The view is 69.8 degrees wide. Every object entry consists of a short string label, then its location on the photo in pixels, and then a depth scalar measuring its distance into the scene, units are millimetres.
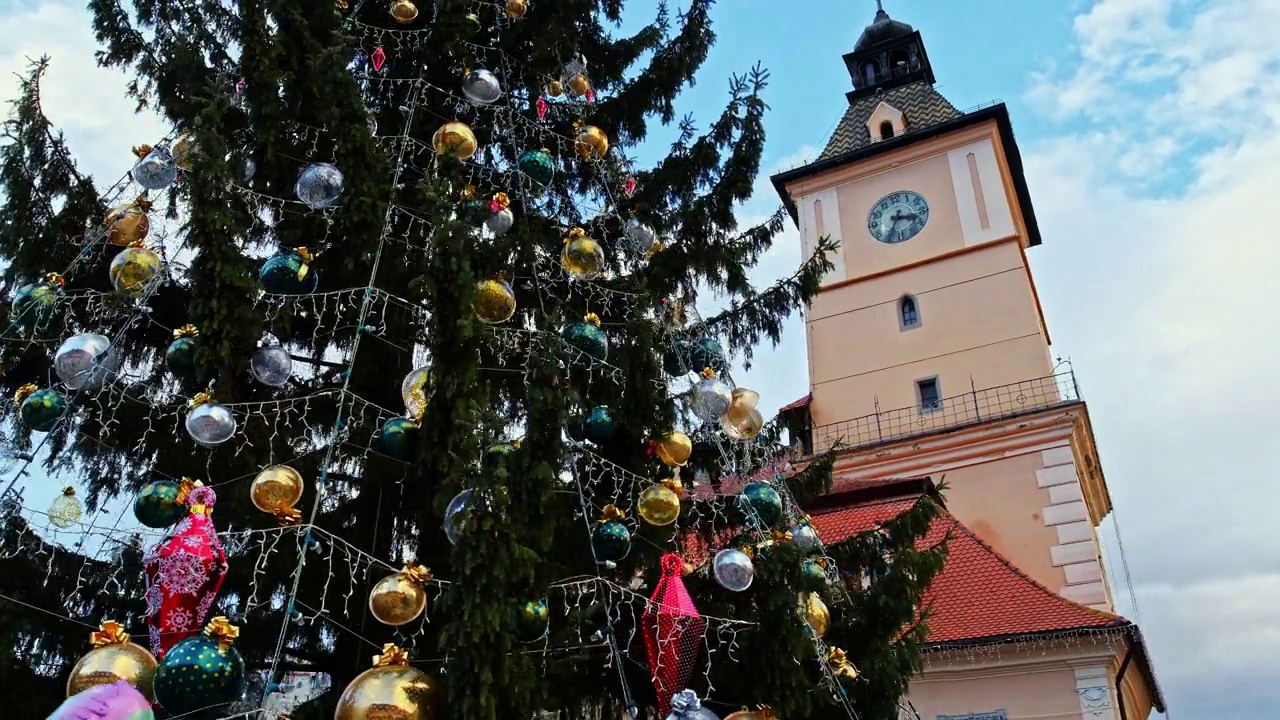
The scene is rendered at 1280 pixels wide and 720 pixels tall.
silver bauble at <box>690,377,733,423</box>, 5180
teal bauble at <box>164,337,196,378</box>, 4430
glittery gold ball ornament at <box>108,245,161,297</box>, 4707
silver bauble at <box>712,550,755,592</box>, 4508
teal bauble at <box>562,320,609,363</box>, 5090
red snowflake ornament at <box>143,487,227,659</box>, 3840
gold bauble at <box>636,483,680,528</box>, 4688
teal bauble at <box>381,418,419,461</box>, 4414
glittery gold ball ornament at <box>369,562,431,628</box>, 3771
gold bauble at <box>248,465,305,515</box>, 3959
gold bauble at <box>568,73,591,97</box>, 6531
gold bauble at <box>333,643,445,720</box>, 3371
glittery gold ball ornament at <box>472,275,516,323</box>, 4730
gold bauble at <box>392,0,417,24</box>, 5727
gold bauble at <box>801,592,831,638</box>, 4652
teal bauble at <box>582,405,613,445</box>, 4992
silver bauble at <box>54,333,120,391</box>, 4477
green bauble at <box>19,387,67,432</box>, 4434
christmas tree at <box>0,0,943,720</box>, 3926
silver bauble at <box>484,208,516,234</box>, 5434
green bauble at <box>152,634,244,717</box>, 3223
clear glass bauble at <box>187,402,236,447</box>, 4016
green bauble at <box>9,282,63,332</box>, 4793
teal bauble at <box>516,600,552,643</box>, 3842
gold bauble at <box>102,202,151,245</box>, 4988
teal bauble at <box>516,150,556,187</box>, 5691
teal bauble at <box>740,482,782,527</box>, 4914
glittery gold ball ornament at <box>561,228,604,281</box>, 5391
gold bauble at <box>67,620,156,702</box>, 3385
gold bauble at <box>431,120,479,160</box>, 5164
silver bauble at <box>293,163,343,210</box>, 4609
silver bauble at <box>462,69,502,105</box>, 5527
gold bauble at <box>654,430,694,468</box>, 4934
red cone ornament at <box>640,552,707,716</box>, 4441
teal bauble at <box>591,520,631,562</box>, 4602
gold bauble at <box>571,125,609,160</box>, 6141
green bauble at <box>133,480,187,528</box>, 4078
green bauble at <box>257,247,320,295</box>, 4566
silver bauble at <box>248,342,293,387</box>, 4598
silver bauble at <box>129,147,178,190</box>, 5098
